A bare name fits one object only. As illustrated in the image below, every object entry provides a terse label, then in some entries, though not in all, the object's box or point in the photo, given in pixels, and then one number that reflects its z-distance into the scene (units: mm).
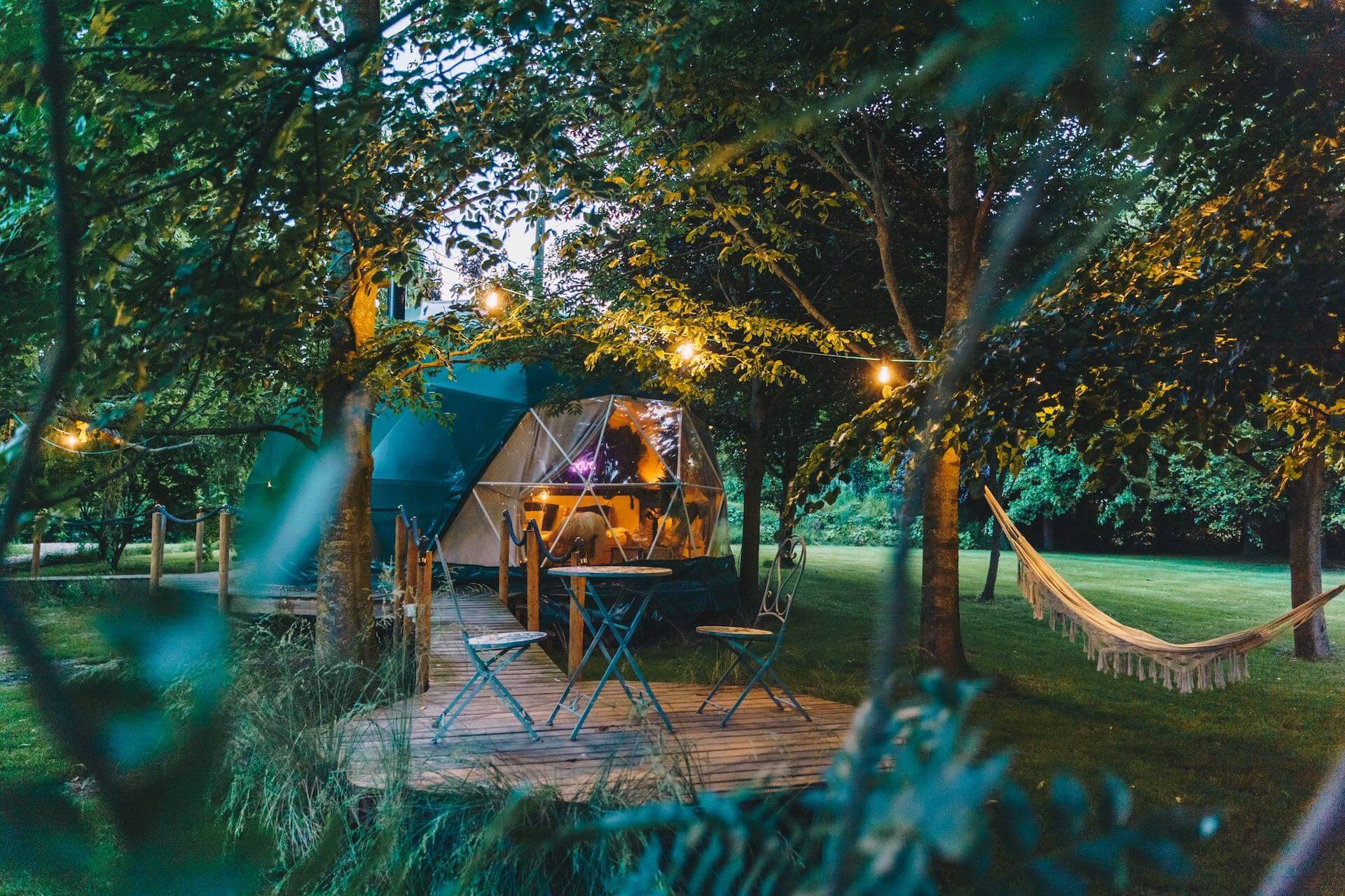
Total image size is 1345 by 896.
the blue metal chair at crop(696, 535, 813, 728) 5098
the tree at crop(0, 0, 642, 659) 1617
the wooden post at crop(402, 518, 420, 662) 6020
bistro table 4945
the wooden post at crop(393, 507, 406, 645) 6324
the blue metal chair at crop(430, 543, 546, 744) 4863
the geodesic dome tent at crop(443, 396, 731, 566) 11625
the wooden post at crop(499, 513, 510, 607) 9828
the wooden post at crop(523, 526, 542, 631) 7941
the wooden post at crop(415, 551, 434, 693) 5801
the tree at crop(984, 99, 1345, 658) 2979
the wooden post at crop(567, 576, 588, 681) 6664
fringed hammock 5391
